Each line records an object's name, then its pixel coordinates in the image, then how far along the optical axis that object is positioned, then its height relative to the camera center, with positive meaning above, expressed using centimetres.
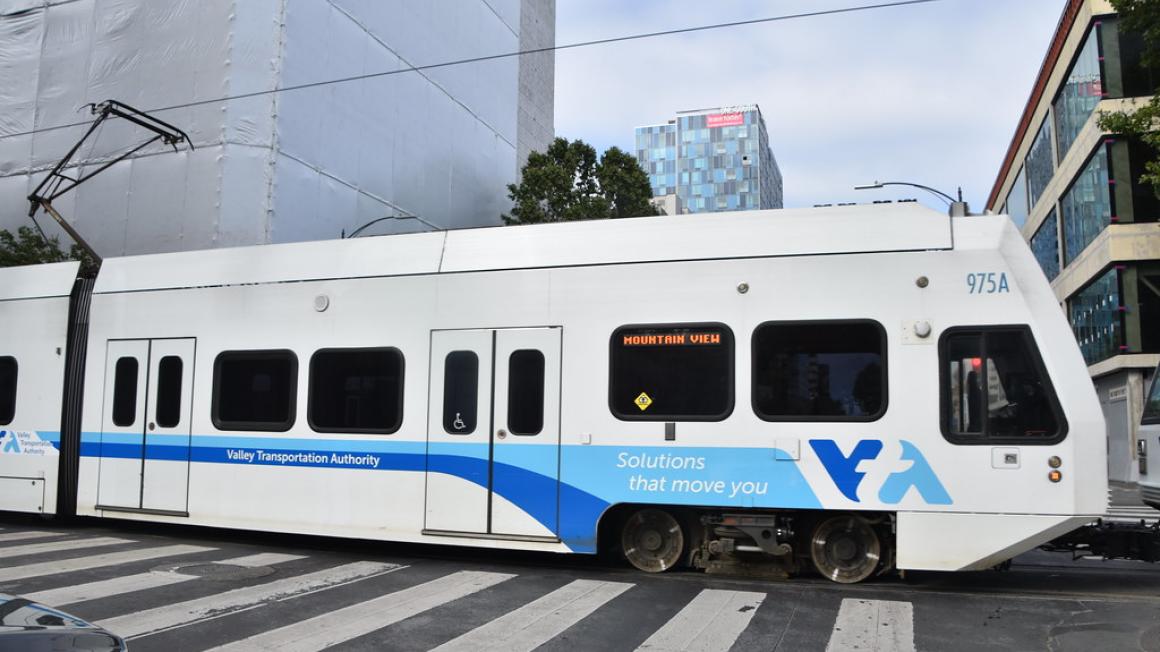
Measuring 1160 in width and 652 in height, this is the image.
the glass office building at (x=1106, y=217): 2675 +665
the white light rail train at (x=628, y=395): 733 +17
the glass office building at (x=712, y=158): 13875 +4148
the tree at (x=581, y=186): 2850 +746
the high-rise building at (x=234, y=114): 2267 +852
